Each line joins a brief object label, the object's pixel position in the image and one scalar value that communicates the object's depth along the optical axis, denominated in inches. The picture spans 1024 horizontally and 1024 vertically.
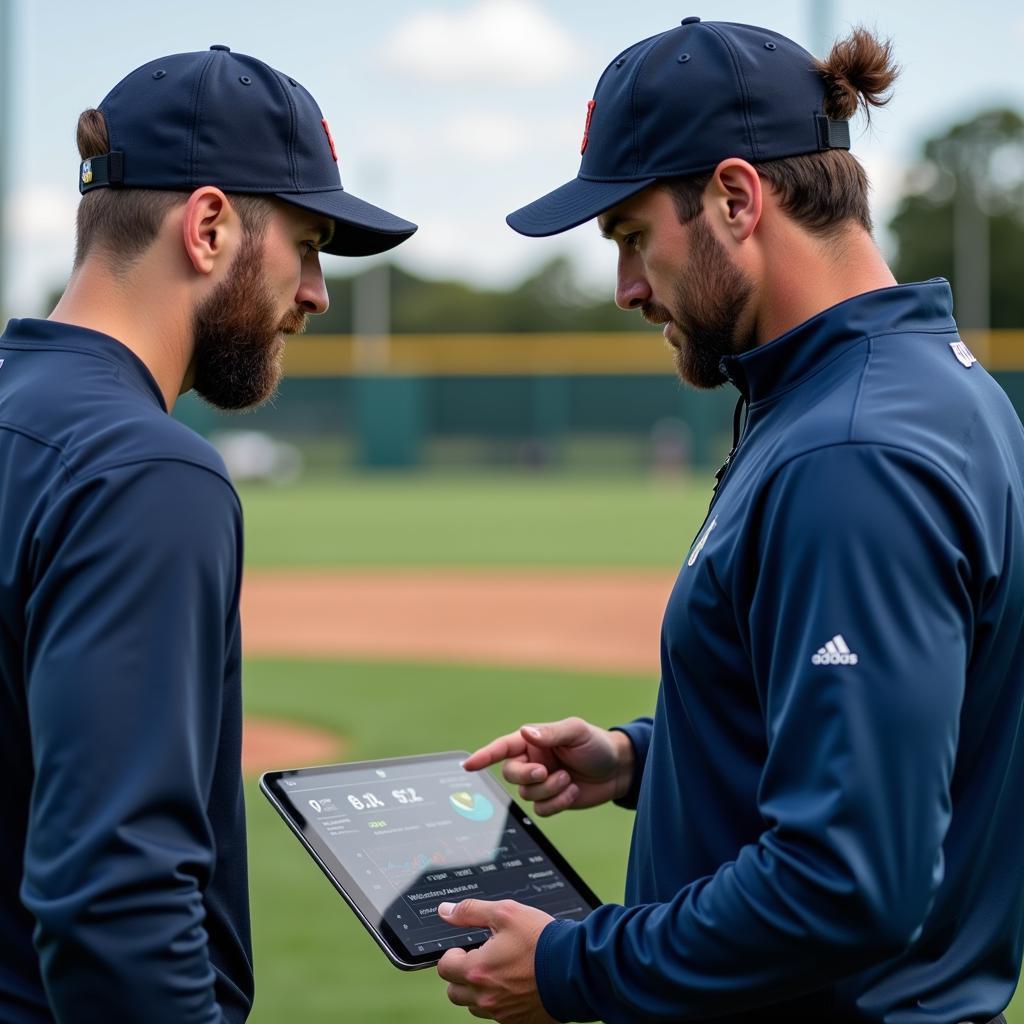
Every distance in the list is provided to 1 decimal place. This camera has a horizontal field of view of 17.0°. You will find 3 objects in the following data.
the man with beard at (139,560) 86.9
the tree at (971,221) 2146.9
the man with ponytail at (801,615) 87.5
